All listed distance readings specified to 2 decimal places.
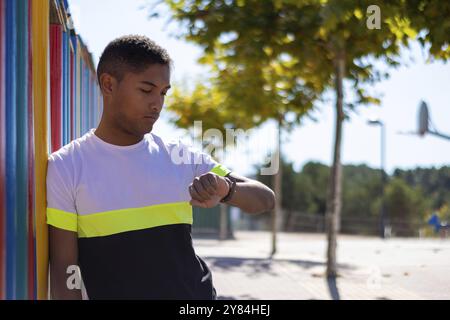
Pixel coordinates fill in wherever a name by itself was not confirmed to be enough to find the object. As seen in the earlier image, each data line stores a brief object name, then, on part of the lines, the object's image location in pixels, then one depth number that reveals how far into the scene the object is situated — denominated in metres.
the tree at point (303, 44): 9.54
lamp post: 32.83
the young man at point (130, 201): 2.29
